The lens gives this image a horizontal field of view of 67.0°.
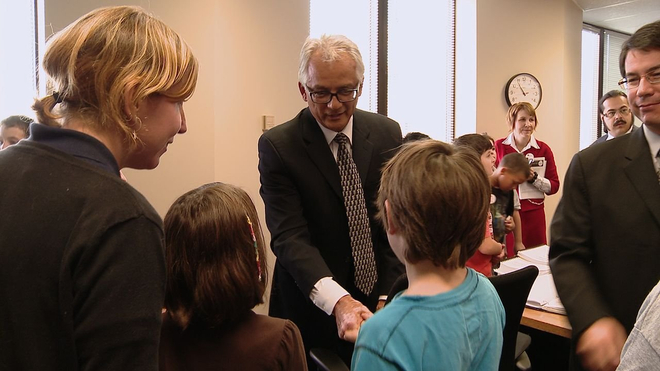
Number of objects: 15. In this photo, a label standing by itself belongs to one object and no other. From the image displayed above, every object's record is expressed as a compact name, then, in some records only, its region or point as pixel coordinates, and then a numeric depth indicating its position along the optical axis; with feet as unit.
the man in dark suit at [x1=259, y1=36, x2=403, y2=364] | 5.52
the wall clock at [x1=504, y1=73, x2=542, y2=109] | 17.52
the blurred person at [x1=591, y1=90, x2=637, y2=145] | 13.34
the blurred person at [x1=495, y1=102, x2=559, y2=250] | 13.80
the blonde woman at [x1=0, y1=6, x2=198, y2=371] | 2.27
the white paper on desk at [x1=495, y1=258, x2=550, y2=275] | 7.76
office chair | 4.64
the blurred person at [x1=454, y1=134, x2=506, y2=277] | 7.24
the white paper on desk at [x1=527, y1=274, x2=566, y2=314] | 6.21
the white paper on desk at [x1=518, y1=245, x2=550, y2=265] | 8.34
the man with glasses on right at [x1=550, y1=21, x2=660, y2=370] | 4.39
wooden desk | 5.62
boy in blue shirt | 3.07
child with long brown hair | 3.48
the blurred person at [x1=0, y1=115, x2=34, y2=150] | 8.34
